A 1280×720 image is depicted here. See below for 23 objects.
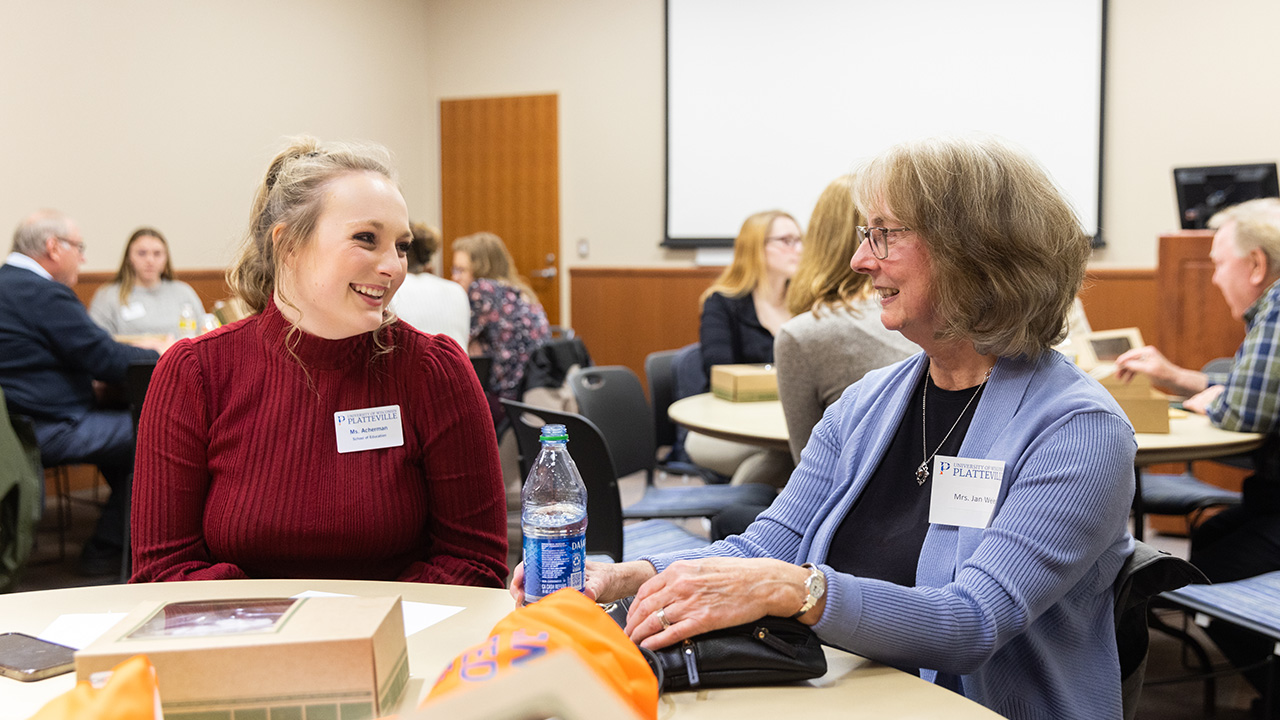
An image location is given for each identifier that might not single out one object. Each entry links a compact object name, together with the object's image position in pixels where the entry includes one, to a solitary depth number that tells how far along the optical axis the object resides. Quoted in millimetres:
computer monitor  4707
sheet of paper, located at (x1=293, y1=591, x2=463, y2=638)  1312
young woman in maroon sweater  1668
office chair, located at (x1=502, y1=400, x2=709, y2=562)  2592
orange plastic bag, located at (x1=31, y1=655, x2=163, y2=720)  754
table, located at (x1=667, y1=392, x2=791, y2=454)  2943
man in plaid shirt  2850
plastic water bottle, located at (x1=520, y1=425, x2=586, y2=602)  1299
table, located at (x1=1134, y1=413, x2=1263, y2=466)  2740
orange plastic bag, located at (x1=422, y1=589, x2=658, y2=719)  800
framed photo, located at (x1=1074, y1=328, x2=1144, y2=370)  3152
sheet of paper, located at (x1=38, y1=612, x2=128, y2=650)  1284
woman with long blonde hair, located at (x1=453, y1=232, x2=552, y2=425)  5324
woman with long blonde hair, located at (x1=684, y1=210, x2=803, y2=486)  4207
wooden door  8172
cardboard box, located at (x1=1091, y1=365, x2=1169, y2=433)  2920
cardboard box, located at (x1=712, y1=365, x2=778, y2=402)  3551
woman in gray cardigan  2635
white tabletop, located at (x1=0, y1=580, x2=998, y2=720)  1067
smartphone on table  1159
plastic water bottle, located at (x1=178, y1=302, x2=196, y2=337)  4516
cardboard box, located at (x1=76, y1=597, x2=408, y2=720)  917
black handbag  1111
